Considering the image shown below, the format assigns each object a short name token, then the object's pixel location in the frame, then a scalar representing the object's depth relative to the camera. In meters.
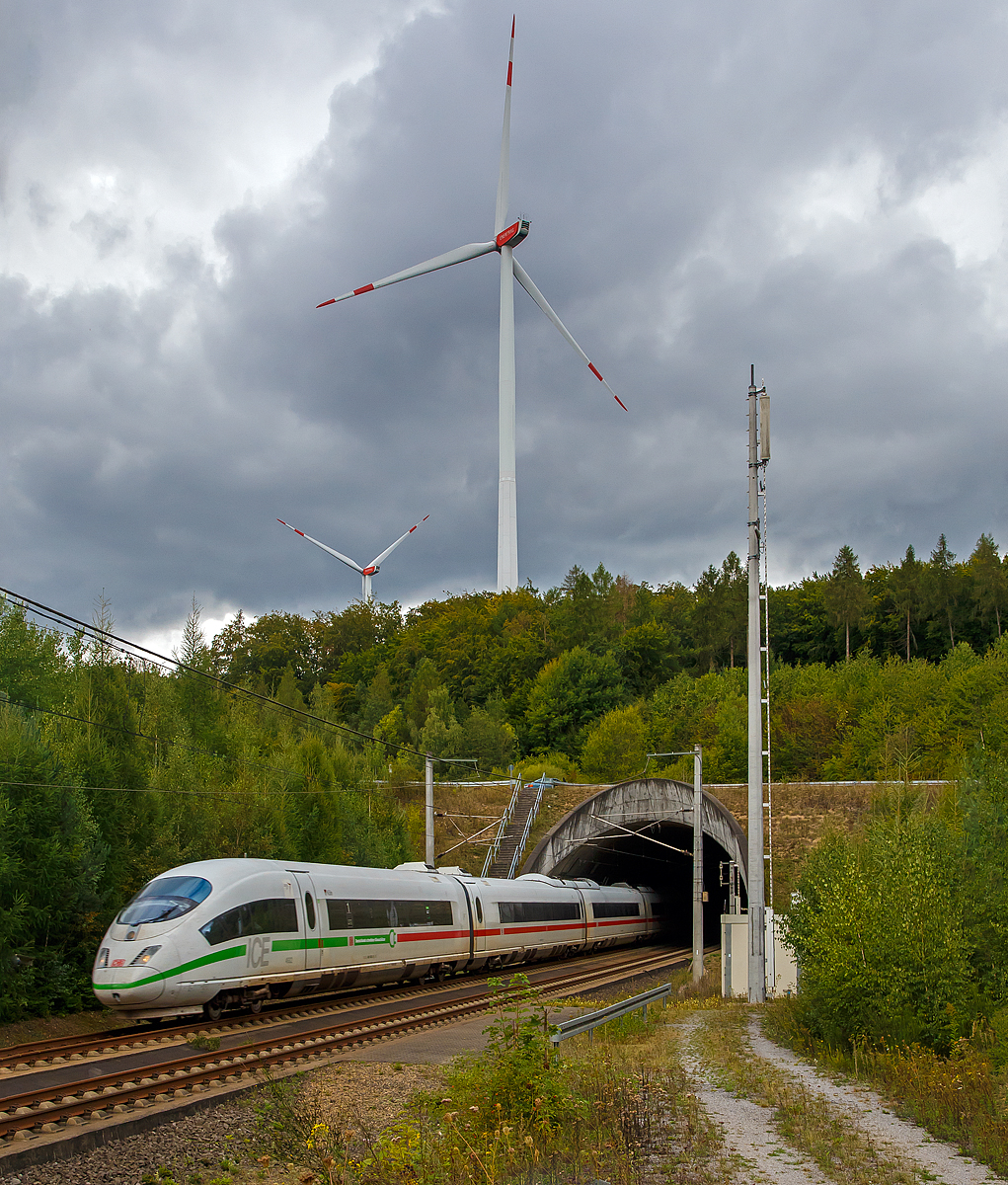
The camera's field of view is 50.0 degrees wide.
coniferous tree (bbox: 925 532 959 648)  113.50
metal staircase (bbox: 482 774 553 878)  53.25
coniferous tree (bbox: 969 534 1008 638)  111.19
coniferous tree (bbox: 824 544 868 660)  115.81
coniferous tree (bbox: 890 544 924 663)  115.12
